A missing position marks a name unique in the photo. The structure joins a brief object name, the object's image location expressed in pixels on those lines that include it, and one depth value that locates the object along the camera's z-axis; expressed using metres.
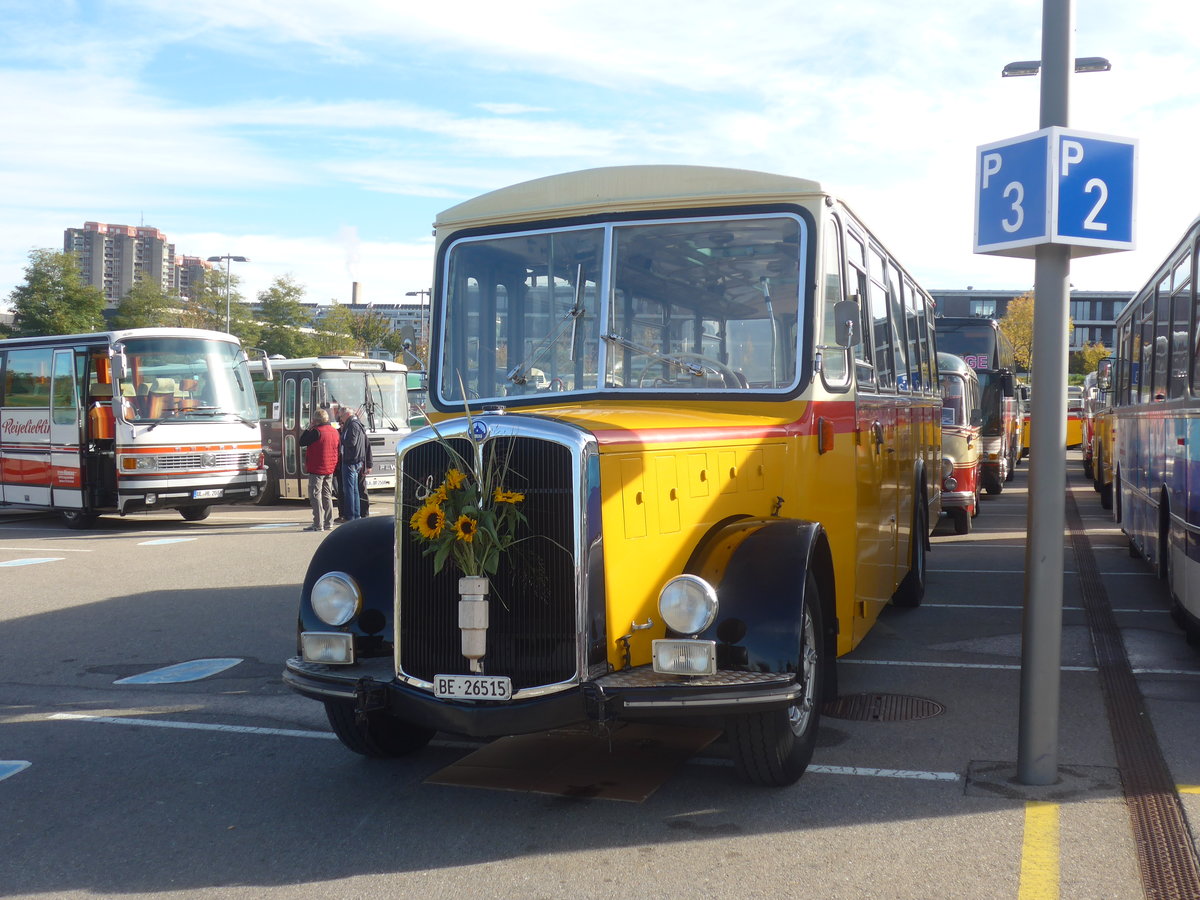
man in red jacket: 17.05
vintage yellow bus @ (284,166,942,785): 4.70
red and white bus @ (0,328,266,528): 17.53
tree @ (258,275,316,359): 52.25
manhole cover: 6.55
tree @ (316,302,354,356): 54.84
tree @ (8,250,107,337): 45.00
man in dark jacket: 16.89
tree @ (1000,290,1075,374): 73.94
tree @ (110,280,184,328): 49.28
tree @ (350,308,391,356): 64.38
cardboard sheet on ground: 5.31
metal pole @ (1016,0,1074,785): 5.12
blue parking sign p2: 5.00
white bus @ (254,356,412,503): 23.12
